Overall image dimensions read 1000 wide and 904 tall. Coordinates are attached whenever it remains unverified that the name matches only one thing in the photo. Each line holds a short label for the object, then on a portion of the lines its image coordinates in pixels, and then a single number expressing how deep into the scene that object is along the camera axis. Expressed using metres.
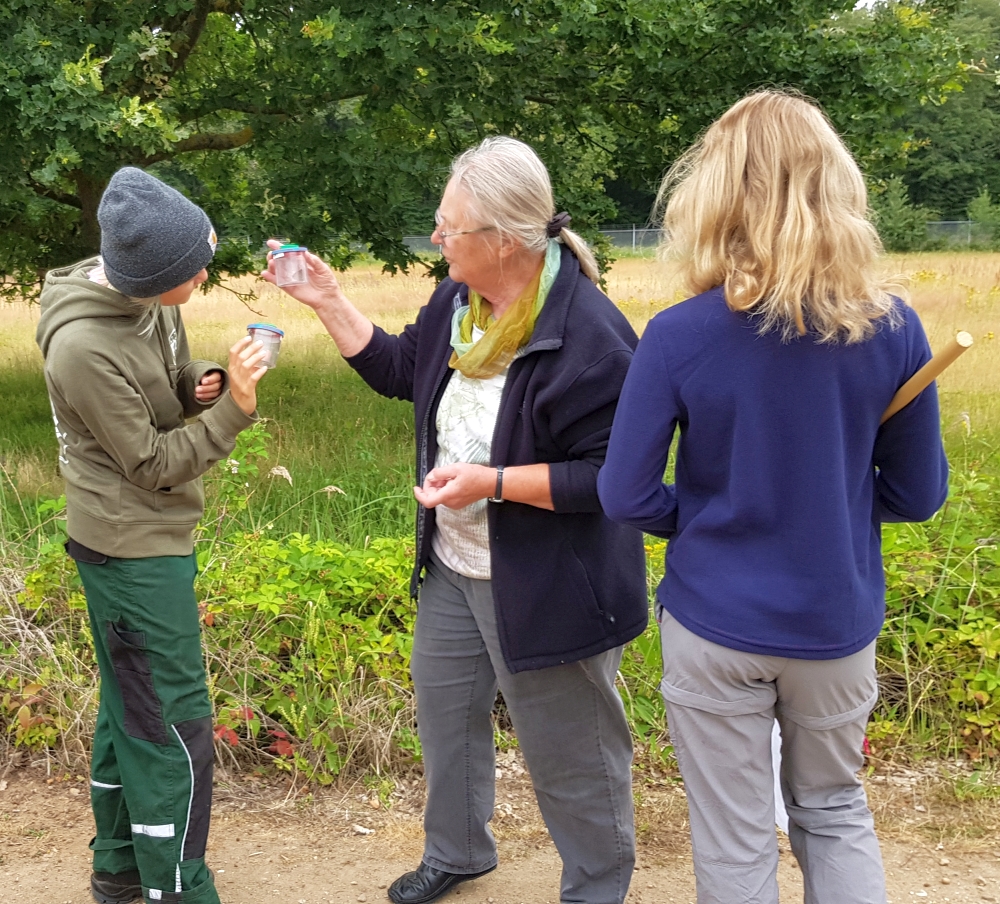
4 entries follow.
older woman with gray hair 2.32
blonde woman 1.79
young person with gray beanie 2.29
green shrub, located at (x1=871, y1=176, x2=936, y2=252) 35.81
